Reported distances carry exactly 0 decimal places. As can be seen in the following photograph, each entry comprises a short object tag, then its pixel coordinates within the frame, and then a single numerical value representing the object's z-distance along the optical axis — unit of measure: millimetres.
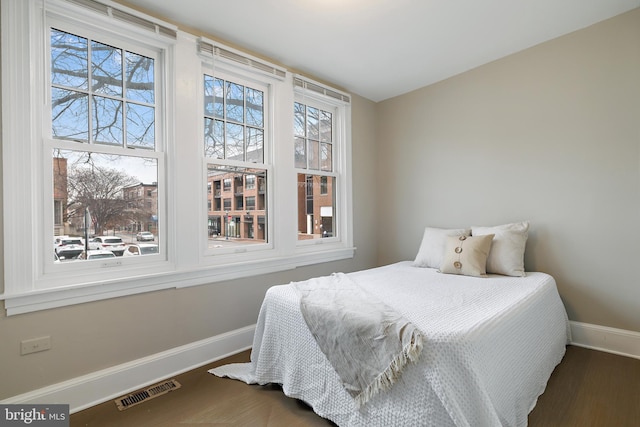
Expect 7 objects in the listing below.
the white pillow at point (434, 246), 3119
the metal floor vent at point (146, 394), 2015
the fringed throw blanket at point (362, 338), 1537
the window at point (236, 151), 2721
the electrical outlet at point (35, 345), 1828
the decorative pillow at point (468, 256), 2725
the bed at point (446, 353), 1398
